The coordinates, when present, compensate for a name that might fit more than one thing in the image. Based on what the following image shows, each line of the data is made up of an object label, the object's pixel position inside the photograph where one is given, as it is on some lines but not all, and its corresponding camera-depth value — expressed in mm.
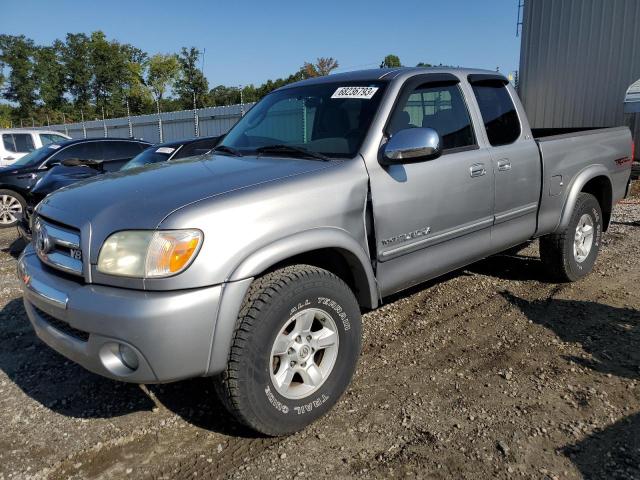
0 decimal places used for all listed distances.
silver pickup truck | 2283
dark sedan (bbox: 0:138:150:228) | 9227
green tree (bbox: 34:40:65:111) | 78250
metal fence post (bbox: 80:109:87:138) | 35375
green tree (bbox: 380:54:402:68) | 68344
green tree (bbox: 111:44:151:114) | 71594
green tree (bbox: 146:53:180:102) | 68000
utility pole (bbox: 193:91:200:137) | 21344
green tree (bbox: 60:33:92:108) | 78875
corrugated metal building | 12727
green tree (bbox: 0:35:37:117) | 77062
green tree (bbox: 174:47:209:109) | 66938
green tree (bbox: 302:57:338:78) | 58812
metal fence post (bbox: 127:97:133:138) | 28266
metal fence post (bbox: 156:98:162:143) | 24653
